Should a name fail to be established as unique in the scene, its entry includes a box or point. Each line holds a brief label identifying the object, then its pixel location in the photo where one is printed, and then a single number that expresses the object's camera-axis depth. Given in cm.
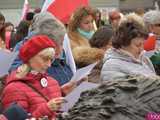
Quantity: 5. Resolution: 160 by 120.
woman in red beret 631
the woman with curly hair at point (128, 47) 689
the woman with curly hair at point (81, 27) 941
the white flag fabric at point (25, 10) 1455
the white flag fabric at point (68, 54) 808
